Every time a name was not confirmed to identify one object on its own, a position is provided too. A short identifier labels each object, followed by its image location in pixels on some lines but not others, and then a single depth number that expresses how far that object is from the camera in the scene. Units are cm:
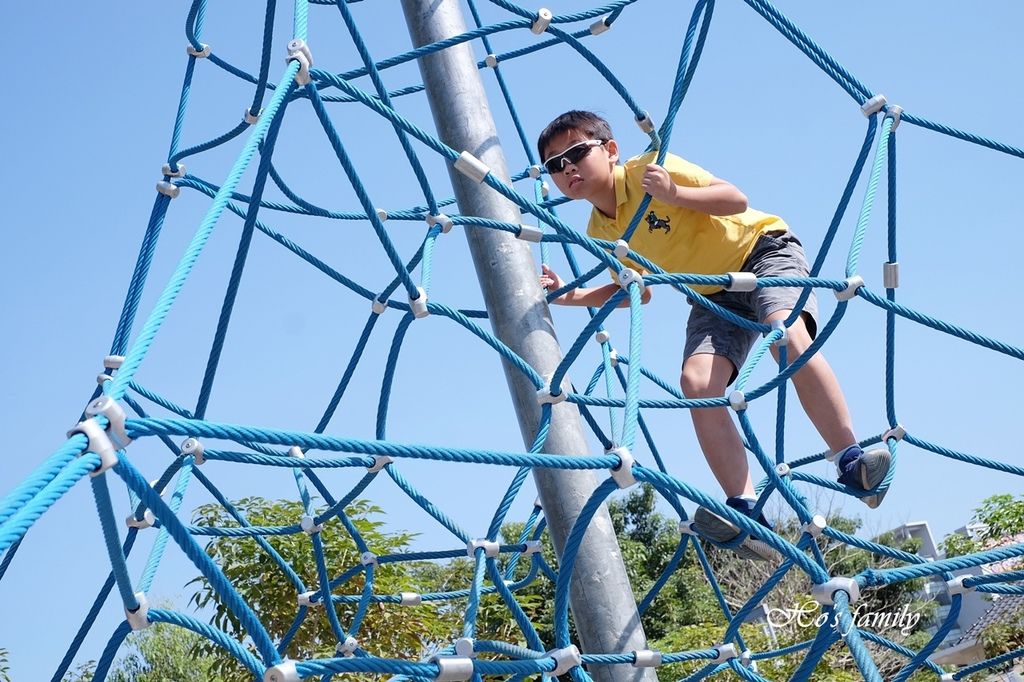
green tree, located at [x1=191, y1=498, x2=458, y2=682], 397
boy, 200
